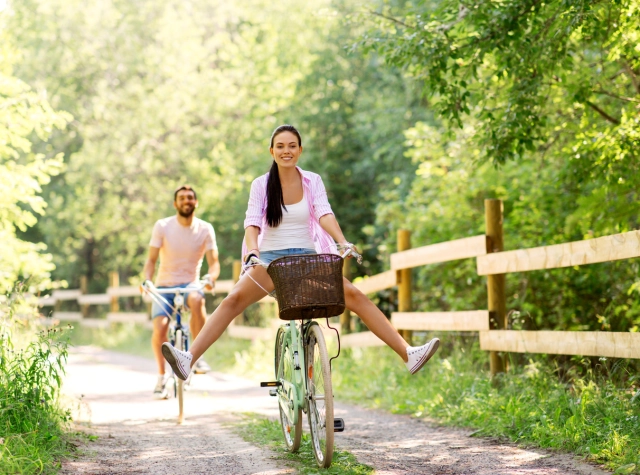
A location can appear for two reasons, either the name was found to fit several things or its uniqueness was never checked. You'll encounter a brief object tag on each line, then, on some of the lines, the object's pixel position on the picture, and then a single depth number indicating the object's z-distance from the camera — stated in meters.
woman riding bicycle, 5.27
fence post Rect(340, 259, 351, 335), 11.91
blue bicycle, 7.80
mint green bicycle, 4.73
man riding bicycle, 8.16
